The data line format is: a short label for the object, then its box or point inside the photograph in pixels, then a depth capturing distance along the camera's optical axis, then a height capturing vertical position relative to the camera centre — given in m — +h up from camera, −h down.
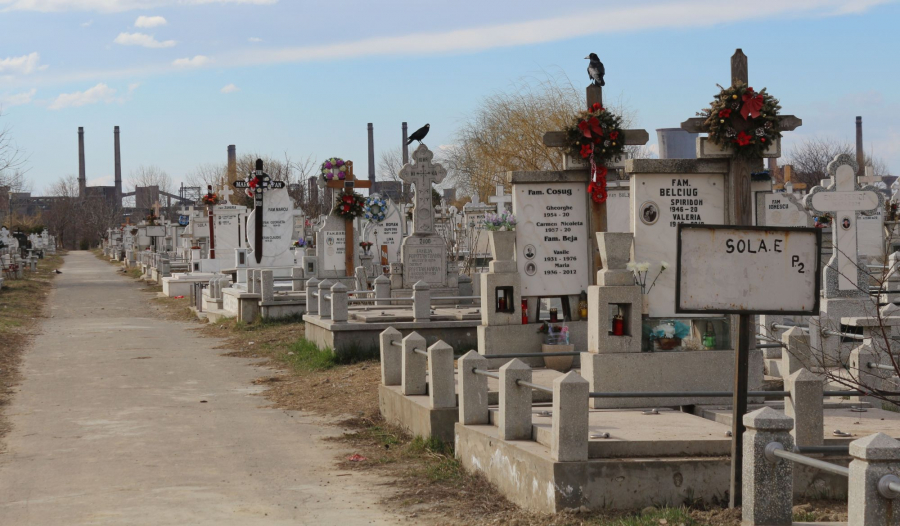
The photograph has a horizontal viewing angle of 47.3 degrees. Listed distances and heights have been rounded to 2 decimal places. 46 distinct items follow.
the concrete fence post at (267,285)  23.31 -0.84
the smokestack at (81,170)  126.31 +9.90
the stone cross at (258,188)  30.22 +1.79
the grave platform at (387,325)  17.03 -1.39
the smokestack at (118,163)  122.50 +10.49
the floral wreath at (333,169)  27.55 +2.12
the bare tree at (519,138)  35.69 +3.92
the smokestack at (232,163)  78.11 +6.92
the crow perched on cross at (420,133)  24.56 +2.72
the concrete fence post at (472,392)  9.19 -1.31
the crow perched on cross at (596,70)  13.58 +2.32
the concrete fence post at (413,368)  11.25 -1.34
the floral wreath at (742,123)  10.64 +1.26
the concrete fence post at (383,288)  21.11 -0.85
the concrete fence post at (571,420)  7.32 -1.24
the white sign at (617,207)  21.69 +0.81
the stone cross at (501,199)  33.31 +1.53
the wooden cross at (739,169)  10.59 +0.78
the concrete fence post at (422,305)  17.32 -0.98
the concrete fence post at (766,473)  5.66 -1.27
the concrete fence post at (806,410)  7.54 -1.22
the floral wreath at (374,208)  29.77 +1.14
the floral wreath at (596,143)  12.95 +1.29
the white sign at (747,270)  6.27 -0.16
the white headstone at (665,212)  10.70 +0.34
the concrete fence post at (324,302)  18.21 -0.96
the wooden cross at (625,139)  13.07 +1.37
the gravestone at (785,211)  24.28 +0.78
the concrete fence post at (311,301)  19.40 -1.01
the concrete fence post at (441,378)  10.10 -1.31
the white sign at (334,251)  27.34 -0.09
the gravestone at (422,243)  23.53 +0.09
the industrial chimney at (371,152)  99.44 +9.21
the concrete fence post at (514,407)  8.27 -1.31
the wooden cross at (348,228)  27.36 +0.52
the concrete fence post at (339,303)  17.16 -0.93
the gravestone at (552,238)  13.08 +0.10
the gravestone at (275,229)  30.88 +0.57
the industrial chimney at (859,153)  67.21 +6.82
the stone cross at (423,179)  23.59 +1.57
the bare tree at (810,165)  62.36 +5.16
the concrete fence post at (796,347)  9.58 -0.97
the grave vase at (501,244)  13.02 +0.03
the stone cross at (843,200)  17.64 +0.75
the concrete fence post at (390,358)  12.08 -1.32
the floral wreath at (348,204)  27.33 +1.15
